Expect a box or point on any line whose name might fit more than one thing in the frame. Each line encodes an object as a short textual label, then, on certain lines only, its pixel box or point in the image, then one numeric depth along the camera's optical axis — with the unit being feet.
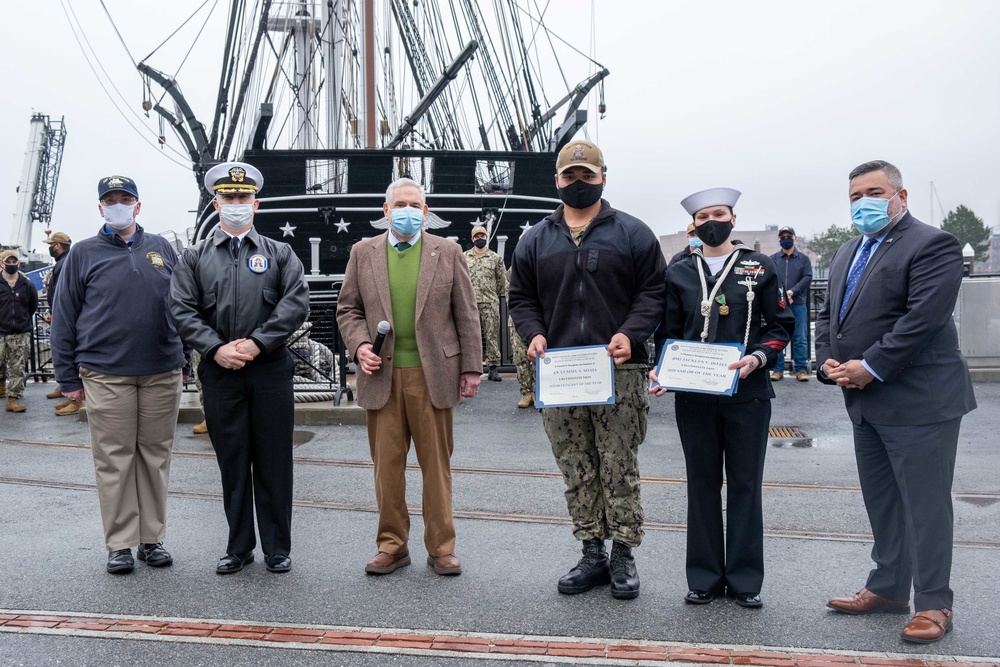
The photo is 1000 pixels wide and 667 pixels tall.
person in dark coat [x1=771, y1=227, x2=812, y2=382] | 39.63
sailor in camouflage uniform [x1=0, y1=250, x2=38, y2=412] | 38.37
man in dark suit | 12.46
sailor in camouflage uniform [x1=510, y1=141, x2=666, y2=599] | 14.32
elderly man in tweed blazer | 15.76
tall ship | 63.62
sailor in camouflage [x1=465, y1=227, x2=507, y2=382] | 39.09
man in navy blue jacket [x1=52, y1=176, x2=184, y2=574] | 16.29
